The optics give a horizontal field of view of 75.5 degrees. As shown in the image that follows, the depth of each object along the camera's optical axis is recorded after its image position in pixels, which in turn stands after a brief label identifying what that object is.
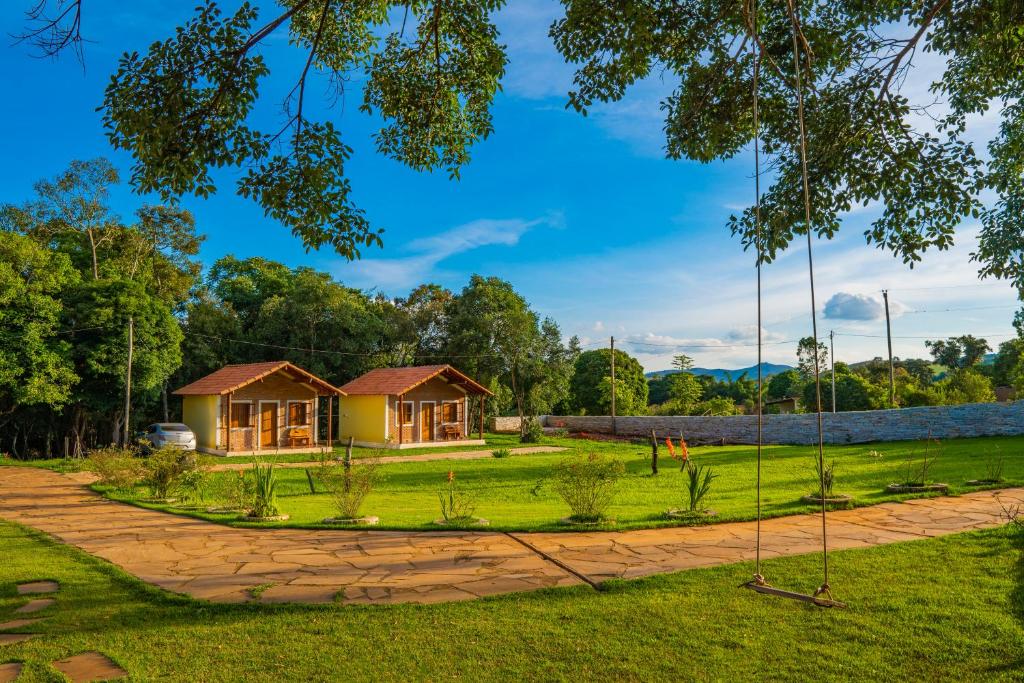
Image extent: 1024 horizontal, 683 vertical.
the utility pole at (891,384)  31.00
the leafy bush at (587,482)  8.58
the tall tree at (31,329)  22.41
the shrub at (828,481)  9.85
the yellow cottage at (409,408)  28.78
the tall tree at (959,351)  53.44
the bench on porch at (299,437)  28.31
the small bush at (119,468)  13.00
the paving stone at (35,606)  5.18
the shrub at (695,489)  8.92
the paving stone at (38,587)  5.80
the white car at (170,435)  22.81
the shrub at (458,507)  8.94
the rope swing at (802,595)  4.32
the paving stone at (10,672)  3.84
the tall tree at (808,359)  53.63
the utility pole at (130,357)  23.86
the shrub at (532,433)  30.09
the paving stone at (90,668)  3.86
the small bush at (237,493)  10.44
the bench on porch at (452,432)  31.23
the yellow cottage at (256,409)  25.95
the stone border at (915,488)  10.46
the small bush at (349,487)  9.15
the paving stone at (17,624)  4.79
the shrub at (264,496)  9.63
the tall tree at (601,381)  43.88
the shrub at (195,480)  12.11
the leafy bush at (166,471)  12.13
